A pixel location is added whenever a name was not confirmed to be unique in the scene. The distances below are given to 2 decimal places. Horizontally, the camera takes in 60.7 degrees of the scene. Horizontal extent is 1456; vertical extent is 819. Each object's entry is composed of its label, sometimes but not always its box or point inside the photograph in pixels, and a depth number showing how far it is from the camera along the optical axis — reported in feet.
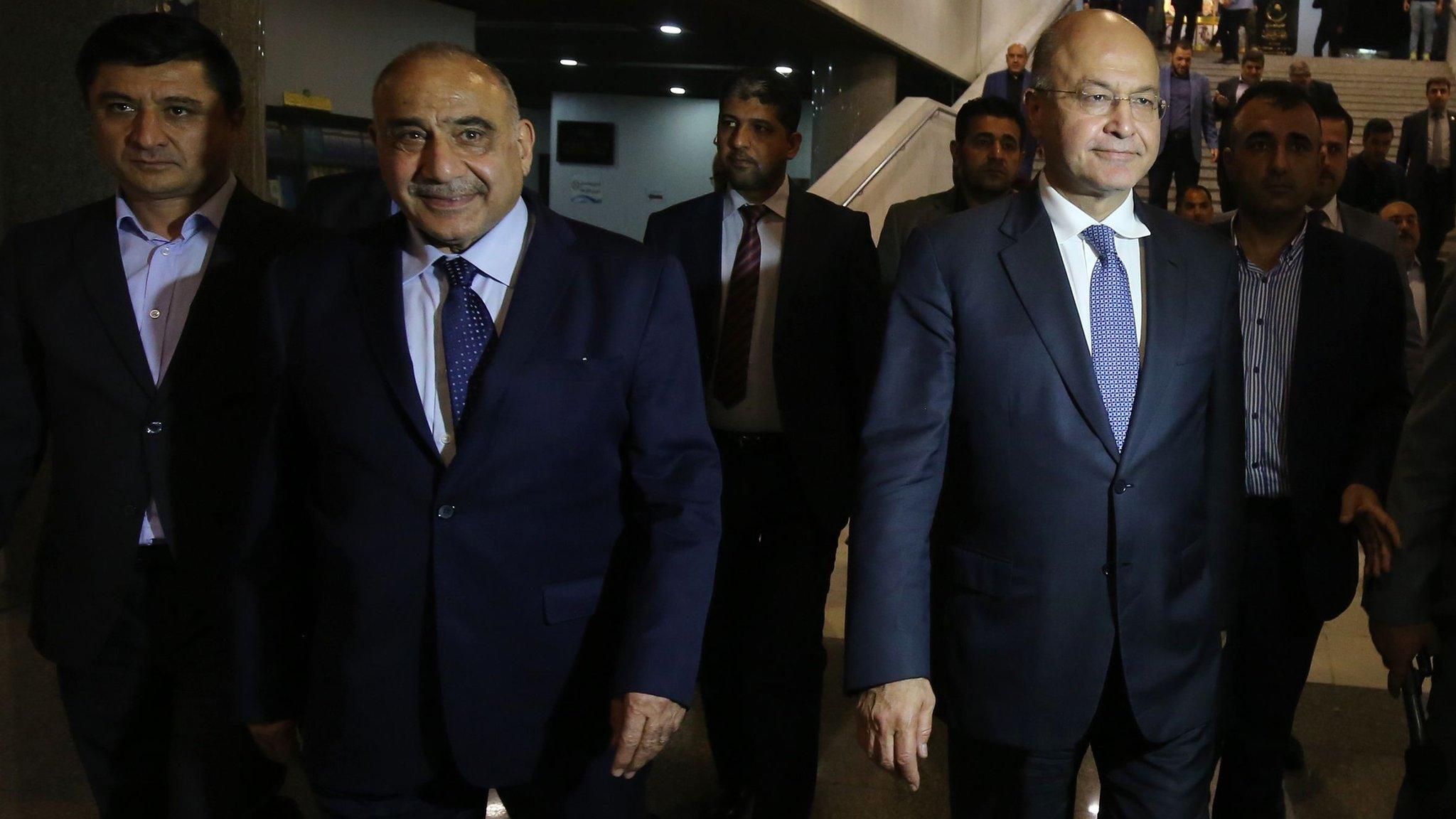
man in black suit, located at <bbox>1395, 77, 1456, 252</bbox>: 31.04
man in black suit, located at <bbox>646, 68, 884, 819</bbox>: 10.85
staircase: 45.42
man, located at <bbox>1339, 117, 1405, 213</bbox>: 28.22
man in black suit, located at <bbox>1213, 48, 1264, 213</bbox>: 35.50
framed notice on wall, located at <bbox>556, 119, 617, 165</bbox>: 53.98
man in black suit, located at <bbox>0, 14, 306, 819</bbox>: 8.05
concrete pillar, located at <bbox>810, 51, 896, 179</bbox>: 42.75
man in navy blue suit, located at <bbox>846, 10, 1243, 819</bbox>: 6.90
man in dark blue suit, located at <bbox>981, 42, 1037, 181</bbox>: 34.01
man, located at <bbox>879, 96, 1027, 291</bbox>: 14.80
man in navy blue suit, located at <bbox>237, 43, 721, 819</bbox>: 6.68
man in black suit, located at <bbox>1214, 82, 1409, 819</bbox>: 9.43
